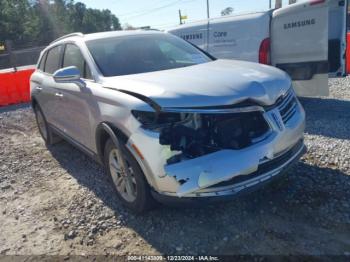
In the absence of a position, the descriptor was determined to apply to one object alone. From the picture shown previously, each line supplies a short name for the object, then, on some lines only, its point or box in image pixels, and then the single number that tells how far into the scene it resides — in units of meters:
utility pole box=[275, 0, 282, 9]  18.12
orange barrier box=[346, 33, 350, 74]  9.24
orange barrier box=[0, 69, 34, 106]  10.41
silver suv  2.76
